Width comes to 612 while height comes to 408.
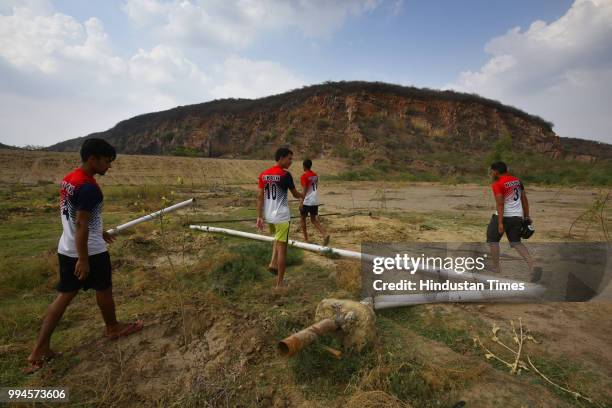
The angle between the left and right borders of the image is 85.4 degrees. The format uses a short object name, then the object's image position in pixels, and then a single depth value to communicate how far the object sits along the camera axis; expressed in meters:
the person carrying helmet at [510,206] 4.38
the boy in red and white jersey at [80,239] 2.62
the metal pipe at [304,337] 2.14
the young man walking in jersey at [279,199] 4.18
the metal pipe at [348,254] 4.02
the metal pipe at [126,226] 6.77
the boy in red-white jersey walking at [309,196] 6.56
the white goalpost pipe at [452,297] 3.59
